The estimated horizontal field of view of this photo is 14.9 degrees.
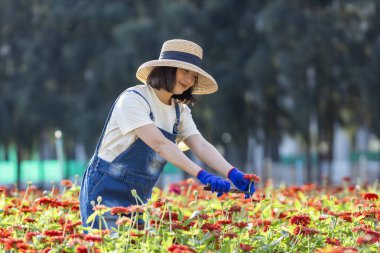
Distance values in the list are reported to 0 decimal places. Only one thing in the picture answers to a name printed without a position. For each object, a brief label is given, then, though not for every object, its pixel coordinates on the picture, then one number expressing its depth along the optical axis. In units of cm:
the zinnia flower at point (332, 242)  645
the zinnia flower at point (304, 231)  664
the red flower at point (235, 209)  743
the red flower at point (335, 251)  494
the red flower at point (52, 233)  655
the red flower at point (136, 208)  611
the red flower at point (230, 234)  620
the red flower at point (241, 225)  634
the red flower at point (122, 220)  597
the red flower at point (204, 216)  684
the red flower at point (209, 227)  658
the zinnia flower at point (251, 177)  708
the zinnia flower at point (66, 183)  890
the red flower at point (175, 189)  1000
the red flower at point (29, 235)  653
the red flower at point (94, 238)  571
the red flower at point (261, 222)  739
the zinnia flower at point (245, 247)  599
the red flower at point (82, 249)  583
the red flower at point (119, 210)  633
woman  723
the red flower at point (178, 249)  564
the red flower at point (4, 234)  668
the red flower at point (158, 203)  691
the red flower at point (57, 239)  633
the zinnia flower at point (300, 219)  671
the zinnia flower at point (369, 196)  772
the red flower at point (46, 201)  749
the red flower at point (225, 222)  670
